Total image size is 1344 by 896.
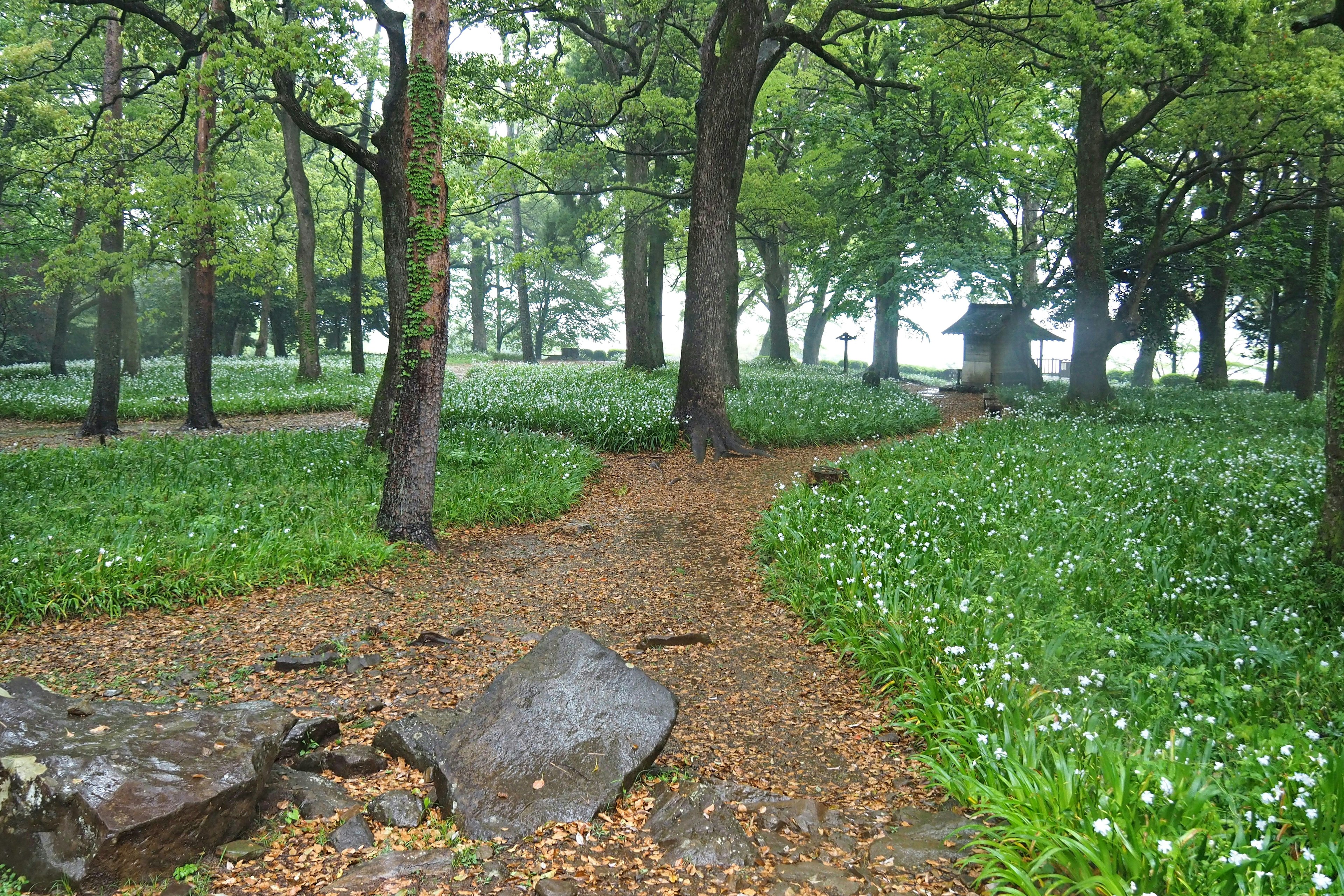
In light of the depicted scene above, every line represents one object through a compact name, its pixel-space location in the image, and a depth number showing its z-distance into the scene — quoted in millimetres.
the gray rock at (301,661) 5242
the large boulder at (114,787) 3055
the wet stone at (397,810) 3693
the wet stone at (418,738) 4074
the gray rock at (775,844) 3547
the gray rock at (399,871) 3195
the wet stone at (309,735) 4109
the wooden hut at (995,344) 26641
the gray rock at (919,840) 3461
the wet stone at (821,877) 3258
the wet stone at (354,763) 4090
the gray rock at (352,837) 3467
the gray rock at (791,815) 3744
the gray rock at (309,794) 3699
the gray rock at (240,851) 3326
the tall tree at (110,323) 12922
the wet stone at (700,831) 3502
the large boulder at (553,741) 3762
